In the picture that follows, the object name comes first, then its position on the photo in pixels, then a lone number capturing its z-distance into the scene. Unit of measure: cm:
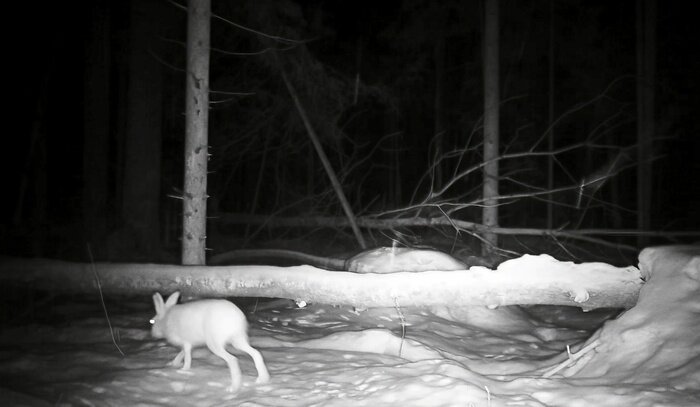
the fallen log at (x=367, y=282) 621
